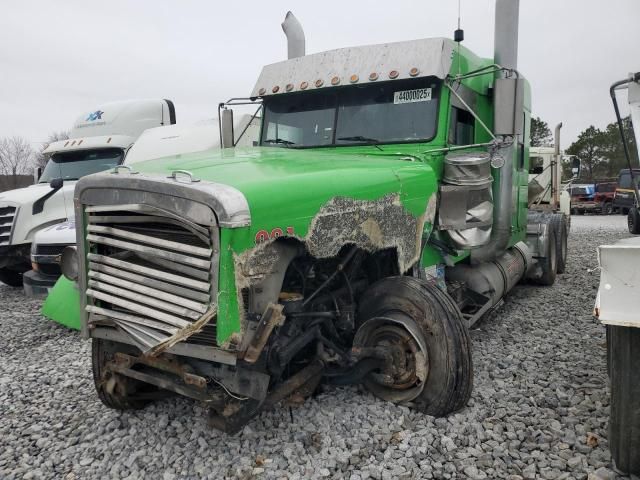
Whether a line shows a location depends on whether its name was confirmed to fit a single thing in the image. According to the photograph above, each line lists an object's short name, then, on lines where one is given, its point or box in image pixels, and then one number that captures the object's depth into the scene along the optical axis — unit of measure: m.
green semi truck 2.64
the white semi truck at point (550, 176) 10.57
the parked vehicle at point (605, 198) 26.17
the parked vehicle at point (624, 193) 18.95
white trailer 2.22
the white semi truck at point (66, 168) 8.18
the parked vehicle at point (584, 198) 26.55
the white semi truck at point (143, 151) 6.80
